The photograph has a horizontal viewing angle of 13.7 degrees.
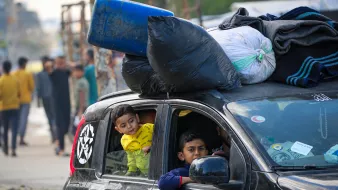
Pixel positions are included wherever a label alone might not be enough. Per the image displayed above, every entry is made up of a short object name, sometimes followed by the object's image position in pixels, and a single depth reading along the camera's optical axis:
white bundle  9.21
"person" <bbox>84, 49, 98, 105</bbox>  26.33
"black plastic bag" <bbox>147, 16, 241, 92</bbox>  8.72
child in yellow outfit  9.75
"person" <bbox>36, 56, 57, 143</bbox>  31.03
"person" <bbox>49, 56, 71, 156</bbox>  26.93
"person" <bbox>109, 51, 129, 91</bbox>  21.28
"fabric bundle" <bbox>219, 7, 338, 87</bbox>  9.20
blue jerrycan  10.39
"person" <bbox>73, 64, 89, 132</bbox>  26.52
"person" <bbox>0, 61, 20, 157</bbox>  28.97
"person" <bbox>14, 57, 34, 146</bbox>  30.81
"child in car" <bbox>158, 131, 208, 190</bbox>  8.79
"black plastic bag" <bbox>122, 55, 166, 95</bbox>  9.75
